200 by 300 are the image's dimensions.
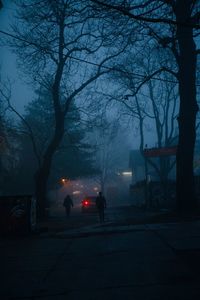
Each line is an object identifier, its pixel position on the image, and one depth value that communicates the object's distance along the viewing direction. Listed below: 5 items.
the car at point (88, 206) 37.31
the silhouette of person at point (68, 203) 31.66
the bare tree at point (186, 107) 18.08
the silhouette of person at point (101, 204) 22.98
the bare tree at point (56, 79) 25.59
